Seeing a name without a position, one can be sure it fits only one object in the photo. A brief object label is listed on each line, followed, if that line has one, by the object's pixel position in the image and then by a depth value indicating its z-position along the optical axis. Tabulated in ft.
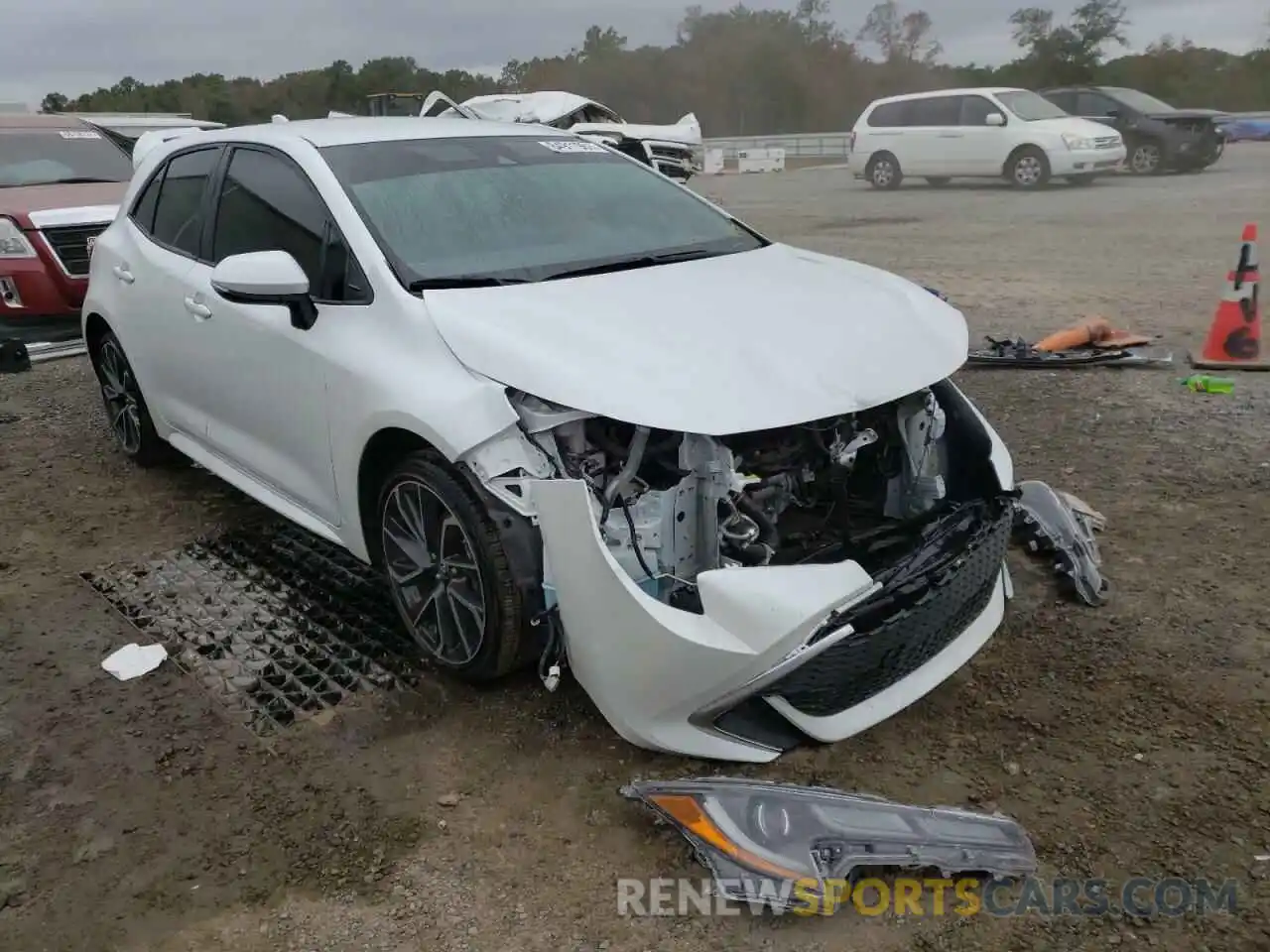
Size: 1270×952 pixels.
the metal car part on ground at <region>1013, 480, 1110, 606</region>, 11.95
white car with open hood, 40.42
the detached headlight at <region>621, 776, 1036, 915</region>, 7.63
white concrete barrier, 90.33
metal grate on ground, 10.92
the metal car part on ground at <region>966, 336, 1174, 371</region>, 20.93
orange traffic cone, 20.40
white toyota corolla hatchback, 8.52
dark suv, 59.00
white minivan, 53.62
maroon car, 24.52
